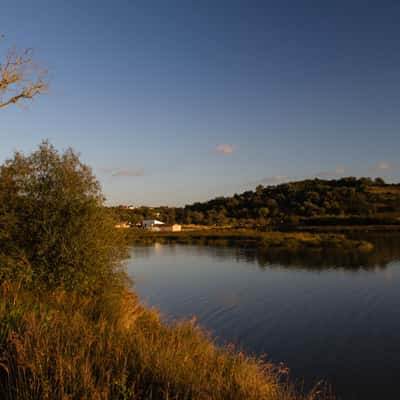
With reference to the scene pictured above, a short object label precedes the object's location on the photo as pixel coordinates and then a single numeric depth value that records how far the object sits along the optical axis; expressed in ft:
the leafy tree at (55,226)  37.37
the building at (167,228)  293.51
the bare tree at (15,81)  25.68
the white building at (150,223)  336.18
